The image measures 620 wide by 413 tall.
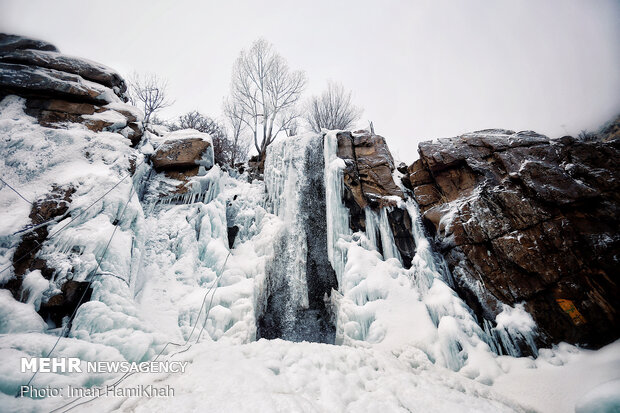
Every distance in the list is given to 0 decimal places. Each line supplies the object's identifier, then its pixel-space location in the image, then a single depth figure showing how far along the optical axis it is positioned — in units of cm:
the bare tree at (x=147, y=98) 1096
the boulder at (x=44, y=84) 459
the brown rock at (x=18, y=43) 491
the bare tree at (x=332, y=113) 1434
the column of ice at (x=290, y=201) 560
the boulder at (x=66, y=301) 301
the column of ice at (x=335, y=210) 564
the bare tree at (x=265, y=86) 1247
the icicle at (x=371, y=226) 572
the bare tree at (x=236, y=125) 1374
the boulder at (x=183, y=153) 597
